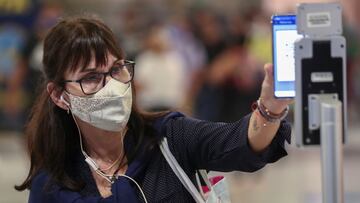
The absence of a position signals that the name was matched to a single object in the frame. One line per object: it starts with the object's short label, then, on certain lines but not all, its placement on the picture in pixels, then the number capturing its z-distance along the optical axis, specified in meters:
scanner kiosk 3.74
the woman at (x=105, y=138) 4.71
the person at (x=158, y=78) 14.59
